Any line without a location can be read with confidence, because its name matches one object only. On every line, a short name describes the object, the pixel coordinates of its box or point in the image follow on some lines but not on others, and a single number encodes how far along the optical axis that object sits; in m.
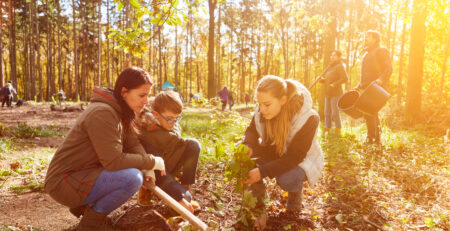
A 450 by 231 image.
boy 2.67
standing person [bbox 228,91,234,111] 19.26
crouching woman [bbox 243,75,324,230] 2.46
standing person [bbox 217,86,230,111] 16.63
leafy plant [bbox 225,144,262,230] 2.18
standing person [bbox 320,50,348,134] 6.69
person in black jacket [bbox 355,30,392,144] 5.36
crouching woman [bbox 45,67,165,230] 2.15
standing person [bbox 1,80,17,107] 16.27
